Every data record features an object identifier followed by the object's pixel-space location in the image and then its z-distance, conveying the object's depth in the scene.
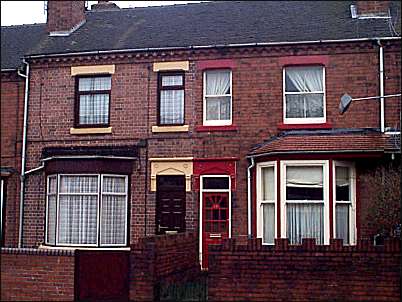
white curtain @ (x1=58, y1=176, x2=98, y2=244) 19.62
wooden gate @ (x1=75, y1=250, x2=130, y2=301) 12.70
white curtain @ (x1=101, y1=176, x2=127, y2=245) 19.75
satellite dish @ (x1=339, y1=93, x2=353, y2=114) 18.17
